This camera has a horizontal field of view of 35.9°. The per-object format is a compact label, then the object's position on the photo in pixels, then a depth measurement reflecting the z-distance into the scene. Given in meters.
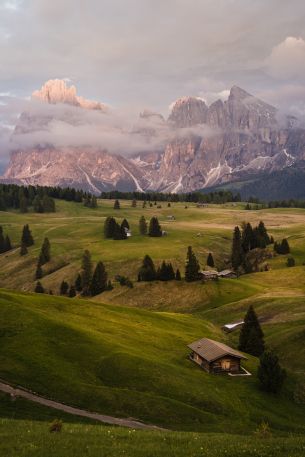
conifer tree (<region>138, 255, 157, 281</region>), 140.75
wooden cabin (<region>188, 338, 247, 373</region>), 65.57
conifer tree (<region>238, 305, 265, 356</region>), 81.00
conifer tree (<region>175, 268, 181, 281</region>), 139.00
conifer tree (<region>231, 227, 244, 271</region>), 168.00
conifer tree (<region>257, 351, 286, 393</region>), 61.66
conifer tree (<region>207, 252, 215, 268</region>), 165.88
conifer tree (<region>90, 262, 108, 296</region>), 144.62
